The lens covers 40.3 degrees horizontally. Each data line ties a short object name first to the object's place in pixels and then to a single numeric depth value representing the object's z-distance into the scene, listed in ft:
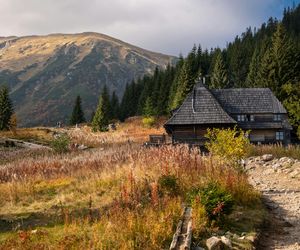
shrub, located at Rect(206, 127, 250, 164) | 55.21
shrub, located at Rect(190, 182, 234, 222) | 32.35
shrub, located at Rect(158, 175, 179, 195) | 38.78
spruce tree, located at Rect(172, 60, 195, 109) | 231.30
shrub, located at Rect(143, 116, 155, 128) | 233.76
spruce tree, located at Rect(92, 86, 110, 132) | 246.06
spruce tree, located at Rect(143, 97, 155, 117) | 256.85
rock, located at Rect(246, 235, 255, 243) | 30.75
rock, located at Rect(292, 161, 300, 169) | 71.74
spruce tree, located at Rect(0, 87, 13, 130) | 239.30
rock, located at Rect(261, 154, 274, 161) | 88.19
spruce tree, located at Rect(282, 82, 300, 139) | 115.90
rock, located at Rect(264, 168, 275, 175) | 73.35
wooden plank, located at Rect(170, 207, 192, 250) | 24.88
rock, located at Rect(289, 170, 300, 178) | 66.18
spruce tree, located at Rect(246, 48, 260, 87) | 260.46
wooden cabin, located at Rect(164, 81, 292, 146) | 130.62
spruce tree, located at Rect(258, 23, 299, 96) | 206.18
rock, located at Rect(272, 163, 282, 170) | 76.04
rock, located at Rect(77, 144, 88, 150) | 118.46
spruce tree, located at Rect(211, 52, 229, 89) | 264.01
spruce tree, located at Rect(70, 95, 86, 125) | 318.24
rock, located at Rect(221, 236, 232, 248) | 28.16
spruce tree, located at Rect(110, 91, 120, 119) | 347.56
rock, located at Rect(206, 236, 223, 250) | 27.22
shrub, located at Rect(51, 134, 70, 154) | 95.35
